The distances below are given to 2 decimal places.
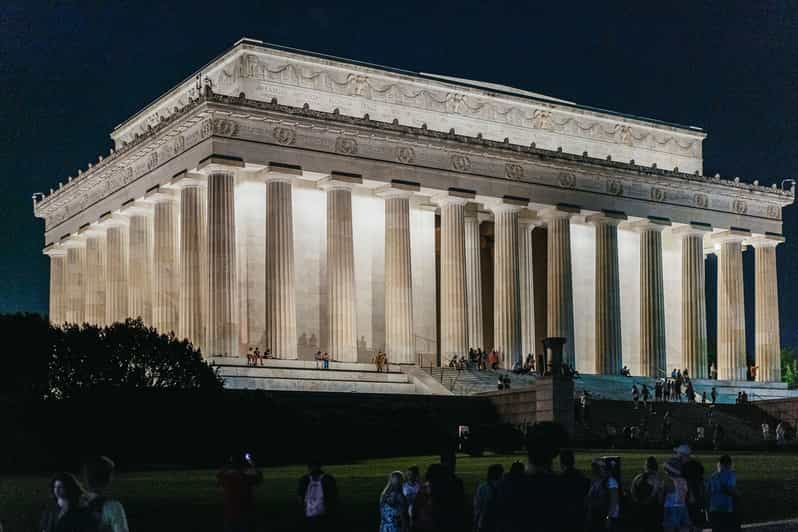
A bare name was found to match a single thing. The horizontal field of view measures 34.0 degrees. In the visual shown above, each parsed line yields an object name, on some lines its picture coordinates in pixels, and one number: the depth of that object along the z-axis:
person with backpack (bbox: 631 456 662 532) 18.41
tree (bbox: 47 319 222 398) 48.44
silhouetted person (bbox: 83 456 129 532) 11.31
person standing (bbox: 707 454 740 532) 20.42
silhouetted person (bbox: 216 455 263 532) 20.25
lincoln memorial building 67.75
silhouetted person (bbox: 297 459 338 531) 19.44
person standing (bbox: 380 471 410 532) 18.69
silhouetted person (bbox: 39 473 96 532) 11.47
